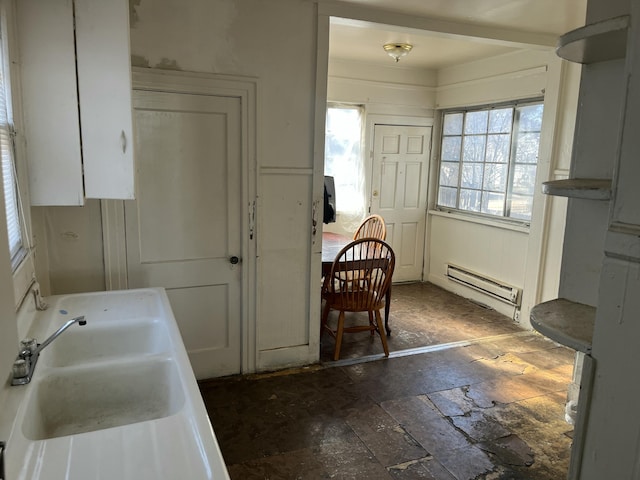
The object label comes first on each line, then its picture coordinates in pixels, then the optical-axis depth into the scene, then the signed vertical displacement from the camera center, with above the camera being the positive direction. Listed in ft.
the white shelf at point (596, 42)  3.54 +1.11
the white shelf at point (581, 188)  3.63 -0.13
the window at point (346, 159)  16.66 +0.25
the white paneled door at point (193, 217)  9.10 -1.15
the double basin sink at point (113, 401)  3.43 -2.25
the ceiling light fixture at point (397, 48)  13.05 +3.35
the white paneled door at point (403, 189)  17.47 -0.82
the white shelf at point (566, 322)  3.81 -1.36
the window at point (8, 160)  5.47 -0.06
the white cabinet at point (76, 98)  5.95 +0.79
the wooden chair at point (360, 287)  11.50 -3.07
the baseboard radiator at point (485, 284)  14.63 -3.86
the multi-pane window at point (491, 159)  14.29 +0.38
